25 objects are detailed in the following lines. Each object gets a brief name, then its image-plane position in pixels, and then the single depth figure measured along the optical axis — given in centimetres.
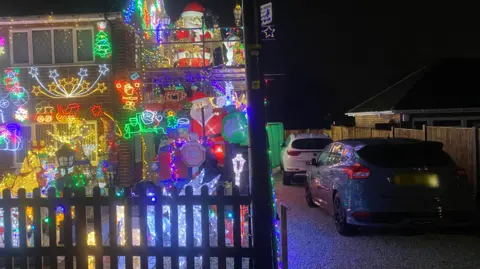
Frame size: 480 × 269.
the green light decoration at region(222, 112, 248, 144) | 838
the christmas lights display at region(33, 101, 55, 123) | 1131
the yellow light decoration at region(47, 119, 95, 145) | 1068
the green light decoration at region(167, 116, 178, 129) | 1091
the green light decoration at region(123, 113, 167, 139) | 1111
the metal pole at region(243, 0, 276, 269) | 496
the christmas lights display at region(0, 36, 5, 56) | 1140
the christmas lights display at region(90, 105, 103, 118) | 1112
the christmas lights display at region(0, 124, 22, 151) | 1060
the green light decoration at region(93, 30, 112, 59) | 1105
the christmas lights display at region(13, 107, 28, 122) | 1115
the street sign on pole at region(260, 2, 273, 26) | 552
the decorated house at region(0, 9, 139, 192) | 1115
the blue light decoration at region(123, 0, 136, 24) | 1090
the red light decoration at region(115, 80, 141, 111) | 1123
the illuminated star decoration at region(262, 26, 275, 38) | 951
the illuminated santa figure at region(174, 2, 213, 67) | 1236
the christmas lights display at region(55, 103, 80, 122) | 1130
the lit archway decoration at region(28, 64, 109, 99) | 1137
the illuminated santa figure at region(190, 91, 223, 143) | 963
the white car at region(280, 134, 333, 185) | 1483
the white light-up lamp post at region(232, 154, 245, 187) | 847
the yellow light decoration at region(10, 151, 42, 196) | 766
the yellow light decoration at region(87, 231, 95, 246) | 610
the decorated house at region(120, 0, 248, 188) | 910
